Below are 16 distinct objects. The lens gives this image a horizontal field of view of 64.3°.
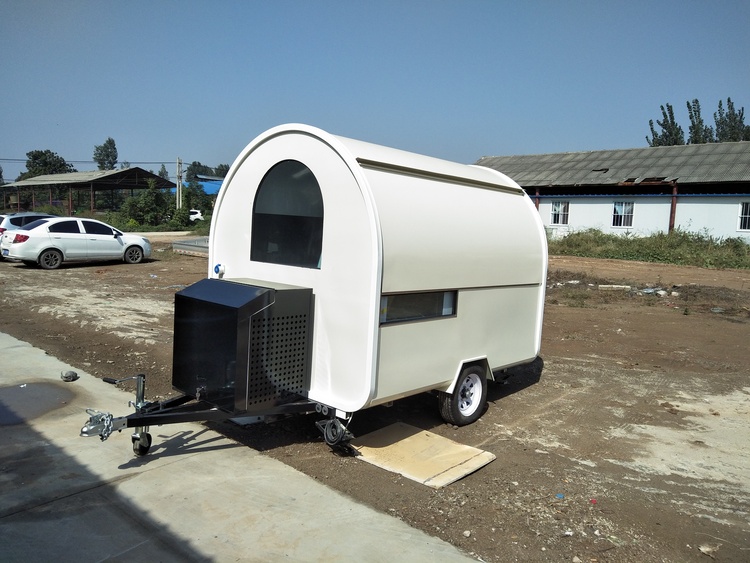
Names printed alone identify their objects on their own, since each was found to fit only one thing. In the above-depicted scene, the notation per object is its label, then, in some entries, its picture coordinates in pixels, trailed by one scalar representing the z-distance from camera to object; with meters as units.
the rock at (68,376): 7.05
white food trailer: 4.70
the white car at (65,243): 18.05
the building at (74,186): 42.62
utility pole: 45.12
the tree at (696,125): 55.97
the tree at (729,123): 57.50
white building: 27.44
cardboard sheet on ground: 4.92
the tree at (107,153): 122.38
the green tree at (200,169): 100.63
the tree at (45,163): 74.12
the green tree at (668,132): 56.28
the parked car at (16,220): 20.08
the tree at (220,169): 103.64
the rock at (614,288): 16.61
